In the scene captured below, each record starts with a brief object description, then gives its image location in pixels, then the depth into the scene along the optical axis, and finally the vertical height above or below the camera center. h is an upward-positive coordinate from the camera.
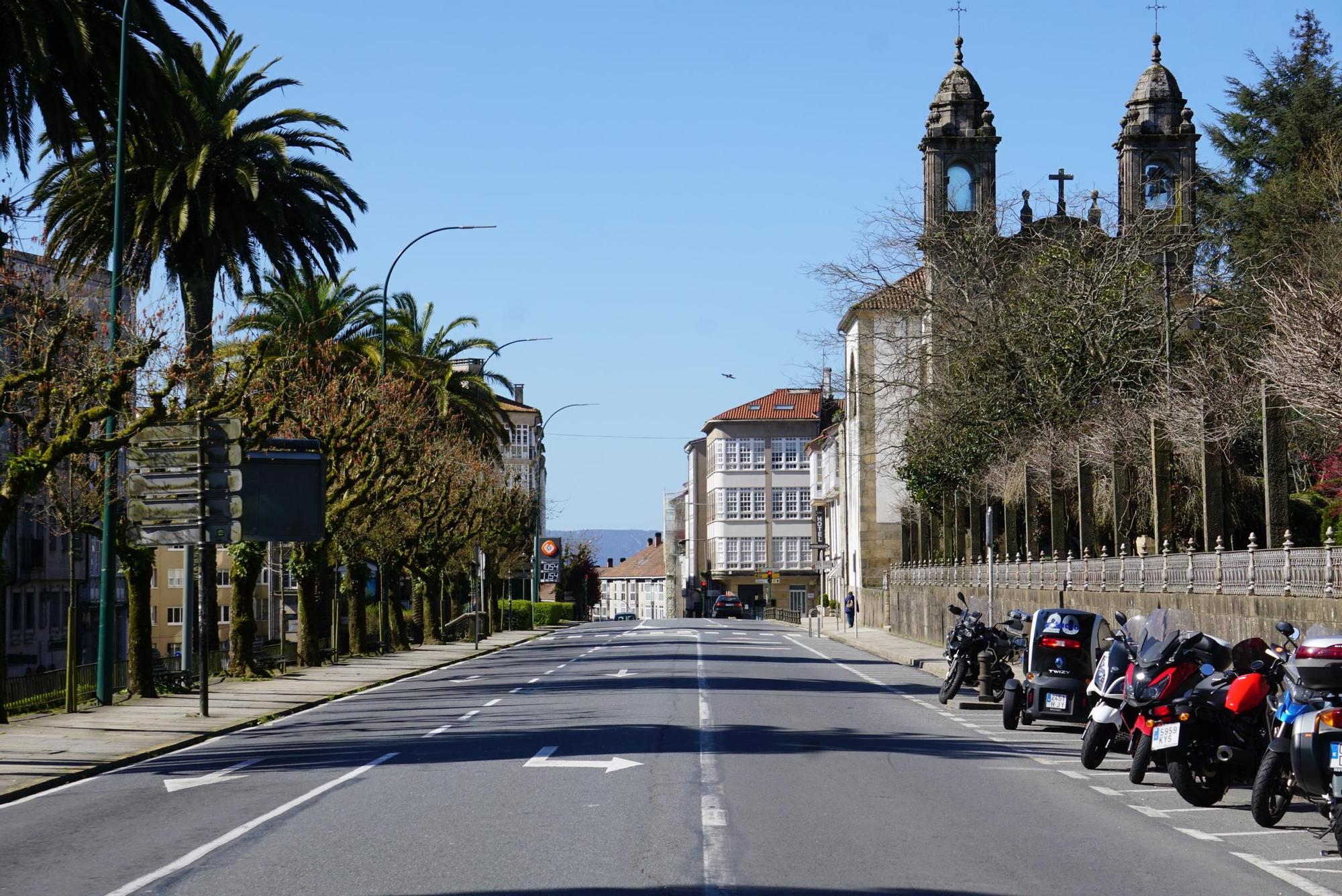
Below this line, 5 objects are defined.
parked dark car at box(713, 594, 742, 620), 117.25 -3.75
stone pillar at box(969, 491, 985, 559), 52.88 +0.90
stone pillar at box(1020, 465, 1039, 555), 46.28 +0.87
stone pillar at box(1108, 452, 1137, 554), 36.12 +1.22
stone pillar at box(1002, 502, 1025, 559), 49.88 +0.80
